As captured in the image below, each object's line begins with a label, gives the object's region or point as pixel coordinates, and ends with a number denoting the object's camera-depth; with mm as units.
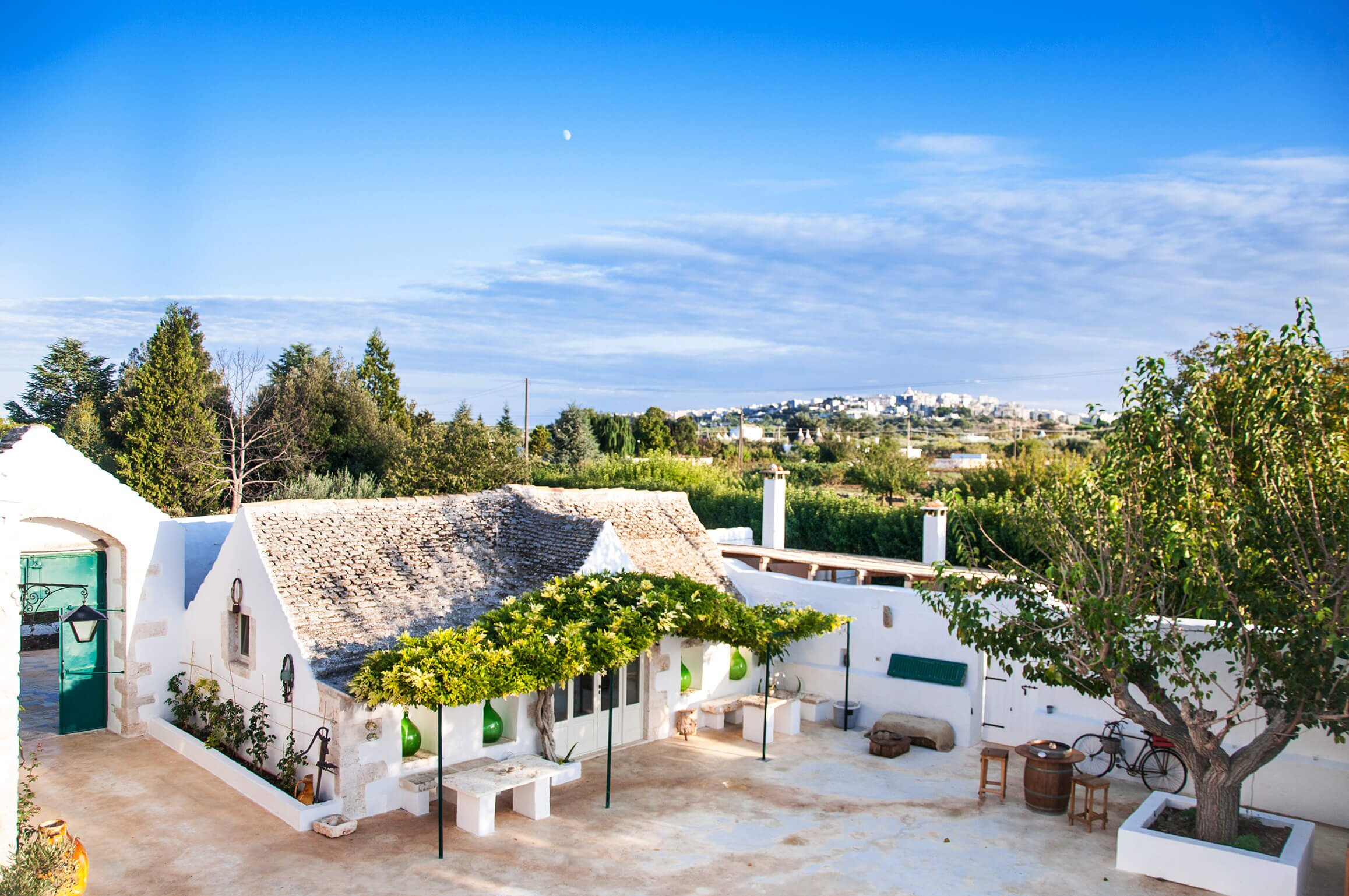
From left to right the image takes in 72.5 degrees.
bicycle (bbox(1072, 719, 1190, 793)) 14266
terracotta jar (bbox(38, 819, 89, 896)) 9367
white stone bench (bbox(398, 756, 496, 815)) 12477
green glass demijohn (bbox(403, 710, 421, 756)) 12984
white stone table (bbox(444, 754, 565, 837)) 11984
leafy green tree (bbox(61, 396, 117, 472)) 38781
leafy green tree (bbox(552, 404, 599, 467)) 53281
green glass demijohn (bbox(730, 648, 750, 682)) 17953
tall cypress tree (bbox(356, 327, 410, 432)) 49812
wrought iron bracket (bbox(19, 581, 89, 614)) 14734
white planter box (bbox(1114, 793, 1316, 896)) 10258
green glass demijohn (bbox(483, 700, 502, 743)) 13805
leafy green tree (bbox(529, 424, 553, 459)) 54219
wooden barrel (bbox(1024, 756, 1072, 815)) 13070
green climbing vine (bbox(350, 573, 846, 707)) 11414
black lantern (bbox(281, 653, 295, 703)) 12703
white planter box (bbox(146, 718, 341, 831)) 11898
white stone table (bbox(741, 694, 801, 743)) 16406
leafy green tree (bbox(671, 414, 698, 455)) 71562
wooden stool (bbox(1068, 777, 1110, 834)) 12486
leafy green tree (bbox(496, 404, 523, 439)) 56719
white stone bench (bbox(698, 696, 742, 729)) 17094
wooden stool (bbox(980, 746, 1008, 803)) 13570
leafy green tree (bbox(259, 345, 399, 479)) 42312
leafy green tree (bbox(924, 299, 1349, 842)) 10016
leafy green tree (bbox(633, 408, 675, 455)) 65938
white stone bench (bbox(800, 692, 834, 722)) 17703
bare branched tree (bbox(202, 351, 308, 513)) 39188
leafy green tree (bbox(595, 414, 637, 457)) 61812
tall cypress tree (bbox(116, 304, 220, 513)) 36312
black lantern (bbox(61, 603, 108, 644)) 11766
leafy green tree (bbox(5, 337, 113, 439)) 53562
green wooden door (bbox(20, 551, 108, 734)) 15641
